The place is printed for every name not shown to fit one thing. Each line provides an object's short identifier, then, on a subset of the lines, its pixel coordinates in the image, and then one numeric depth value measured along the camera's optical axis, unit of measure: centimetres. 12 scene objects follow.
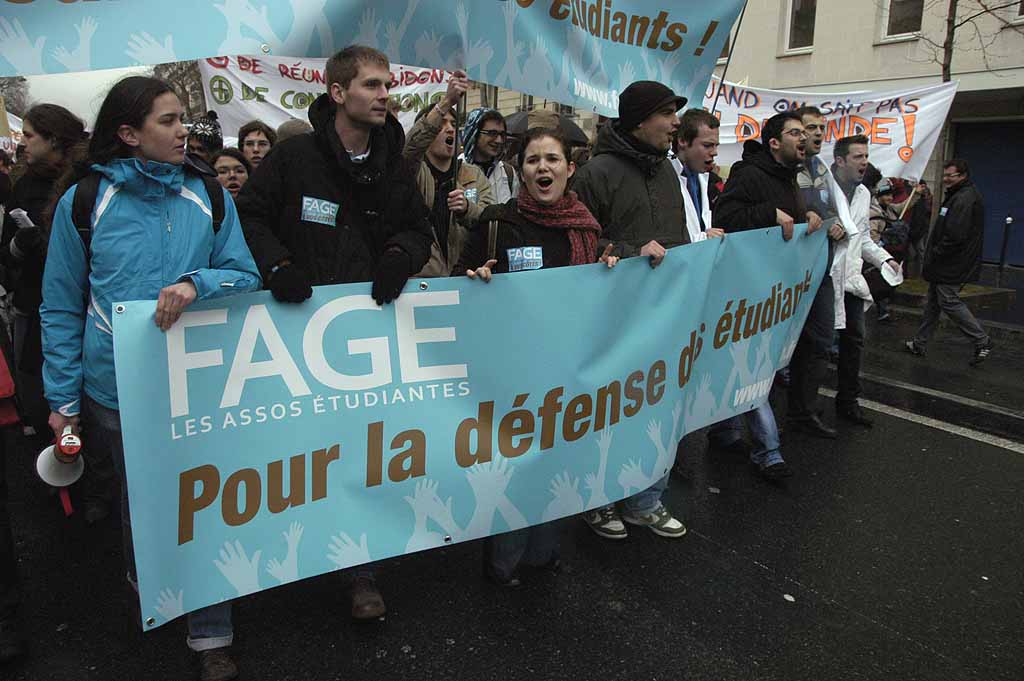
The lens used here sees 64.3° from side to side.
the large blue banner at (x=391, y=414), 237
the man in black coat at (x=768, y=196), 434
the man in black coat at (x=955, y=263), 763
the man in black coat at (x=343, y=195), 282
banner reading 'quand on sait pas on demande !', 816
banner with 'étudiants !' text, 232
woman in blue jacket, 242
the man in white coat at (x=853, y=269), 514
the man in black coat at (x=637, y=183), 358
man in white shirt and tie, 441
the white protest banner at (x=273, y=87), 737
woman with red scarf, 314
